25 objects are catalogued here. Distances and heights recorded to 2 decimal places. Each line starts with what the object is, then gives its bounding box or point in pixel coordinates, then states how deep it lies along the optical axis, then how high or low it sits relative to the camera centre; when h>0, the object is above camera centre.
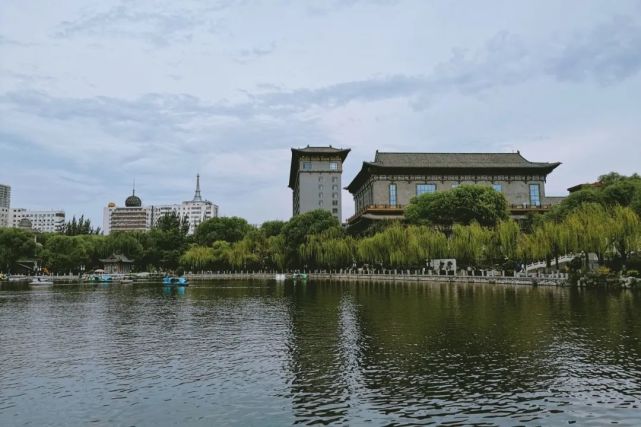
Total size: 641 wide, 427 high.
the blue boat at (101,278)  77.69 -1.31
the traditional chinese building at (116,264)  94.89 +0.92
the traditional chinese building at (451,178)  85.81 +14.30
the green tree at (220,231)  98.71 +7.08
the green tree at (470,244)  55.69 +2.28
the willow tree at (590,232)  40.12 +2.45
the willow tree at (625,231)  39.09 +2.41
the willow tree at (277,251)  80.25 +2.49
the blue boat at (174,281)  61.16 -1.52
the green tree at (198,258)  86.94 +1.65
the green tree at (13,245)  83.38 +4.00
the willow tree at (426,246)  58.97 +2.16
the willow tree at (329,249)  71.06 +2.40
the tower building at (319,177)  106.19 +18.27
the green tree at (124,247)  98.50 +4.09
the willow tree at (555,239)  42.22 +2.06
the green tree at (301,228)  77.56 +5.78
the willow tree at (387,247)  60.88 +2.23
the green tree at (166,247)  97.56 +4.06
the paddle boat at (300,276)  71.61 -1.23
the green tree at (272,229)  92.31 +6.71
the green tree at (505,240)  51.44 +2.46
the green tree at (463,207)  69.38 +7.70
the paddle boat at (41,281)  66.65 -1.55
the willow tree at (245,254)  83.81 +2.10
